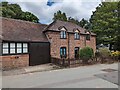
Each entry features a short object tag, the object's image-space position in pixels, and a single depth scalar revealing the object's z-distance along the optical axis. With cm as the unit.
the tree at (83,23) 3590
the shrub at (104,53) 1348
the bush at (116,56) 1387
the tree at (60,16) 3504
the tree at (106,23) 1822
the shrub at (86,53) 1225
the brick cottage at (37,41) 1024
